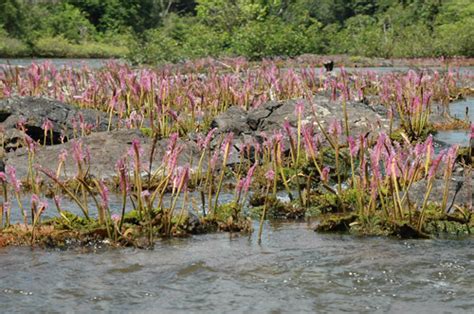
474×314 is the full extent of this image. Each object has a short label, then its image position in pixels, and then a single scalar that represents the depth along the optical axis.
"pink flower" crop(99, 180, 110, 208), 12.76
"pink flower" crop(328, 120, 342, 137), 16.99
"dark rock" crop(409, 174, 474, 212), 15.05
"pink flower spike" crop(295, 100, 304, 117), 16.31
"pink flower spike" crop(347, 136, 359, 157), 14.56
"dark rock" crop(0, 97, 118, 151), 24.42
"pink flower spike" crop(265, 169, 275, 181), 13.62
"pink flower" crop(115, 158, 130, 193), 12.85
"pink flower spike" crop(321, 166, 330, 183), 14.96
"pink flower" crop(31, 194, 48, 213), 12.86
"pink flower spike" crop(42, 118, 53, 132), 18.75
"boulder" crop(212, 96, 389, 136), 24.73
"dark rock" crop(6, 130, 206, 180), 19.73
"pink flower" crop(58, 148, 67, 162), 15.50
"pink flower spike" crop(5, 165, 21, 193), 13.28
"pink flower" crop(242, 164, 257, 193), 13.47
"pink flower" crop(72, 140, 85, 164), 14.08
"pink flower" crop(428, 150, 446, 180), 13.20
